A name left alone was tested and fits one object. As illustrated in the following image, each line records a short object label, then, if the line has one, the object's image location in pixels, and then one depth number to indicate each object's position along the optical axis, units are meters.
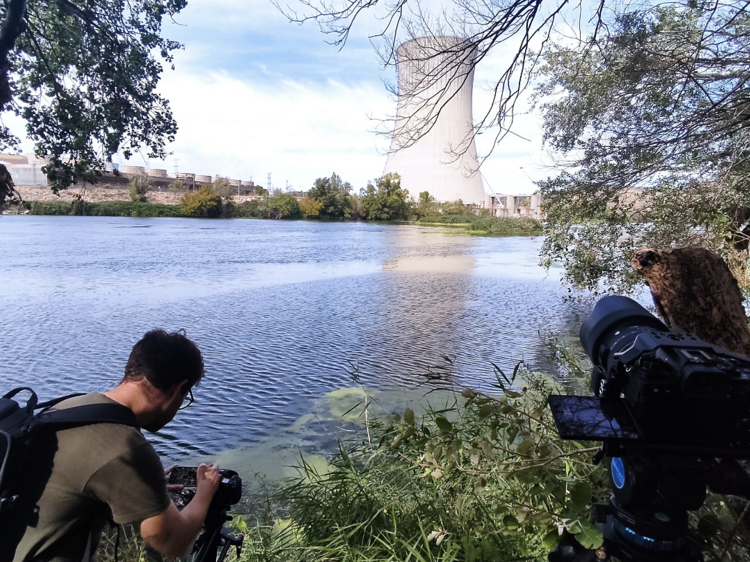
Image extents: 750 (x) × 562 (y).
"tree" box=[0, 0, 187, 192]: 3.28
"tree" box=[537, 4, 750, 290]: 3.82
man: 1.05
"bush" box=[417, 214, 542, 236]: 30.27
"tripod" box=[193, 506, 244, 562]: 1.37
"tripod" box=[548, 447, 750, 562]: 0.84
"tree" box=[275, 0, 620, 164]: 2.55
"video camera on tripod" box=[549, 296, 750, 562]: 0.80
